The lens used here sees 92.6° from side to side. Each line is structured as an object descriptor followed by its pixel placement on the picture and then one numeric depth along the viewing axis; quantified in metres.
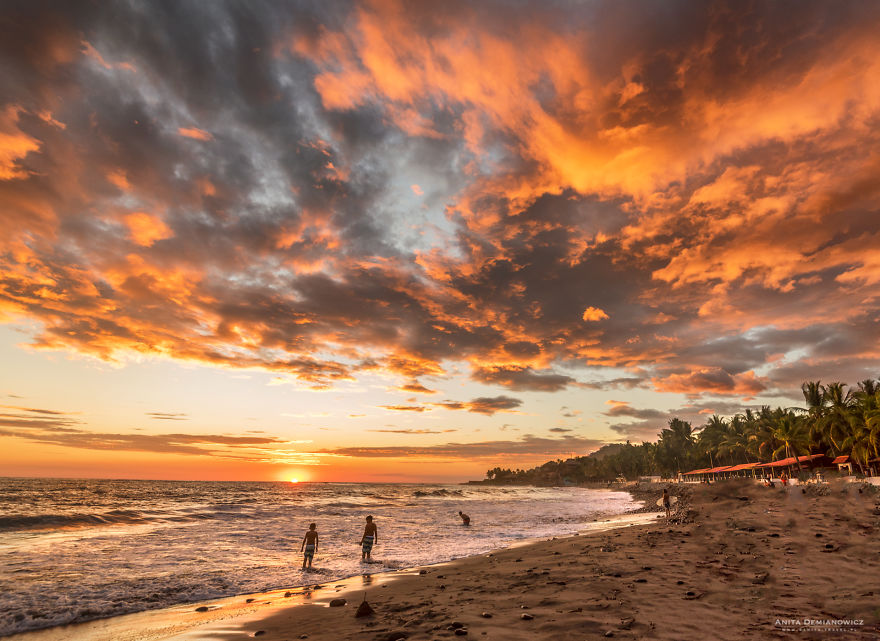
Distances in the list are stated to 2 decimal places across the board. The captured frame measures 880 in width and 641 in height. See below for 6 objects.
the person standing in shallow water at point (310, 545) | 19.17
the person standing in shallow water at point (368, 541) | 20.95
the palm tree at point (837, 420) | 54.34
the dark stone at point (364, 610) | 10.18
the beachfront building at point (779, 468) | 57.50
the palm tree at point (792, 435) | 62.78
